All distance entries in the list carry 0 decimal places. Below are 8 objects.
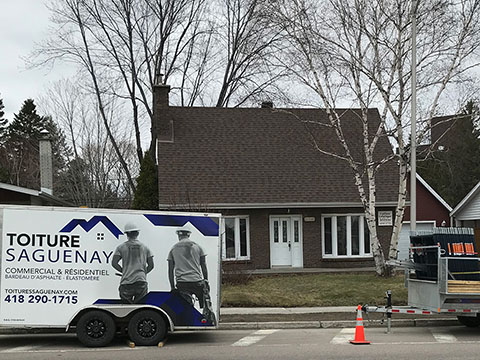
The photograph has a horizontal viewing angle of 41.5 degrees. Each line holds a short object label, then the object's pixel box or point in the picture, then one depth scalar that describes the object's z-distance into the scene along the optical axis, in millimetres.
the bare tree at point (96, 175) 40594
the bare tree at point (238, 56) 33147
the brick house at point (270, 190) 26875
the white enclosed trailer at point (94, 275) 11797
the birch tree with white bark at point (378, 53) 21172
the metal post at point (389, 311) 13504
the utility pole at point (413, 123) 18672
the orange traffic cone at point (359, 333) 12336
